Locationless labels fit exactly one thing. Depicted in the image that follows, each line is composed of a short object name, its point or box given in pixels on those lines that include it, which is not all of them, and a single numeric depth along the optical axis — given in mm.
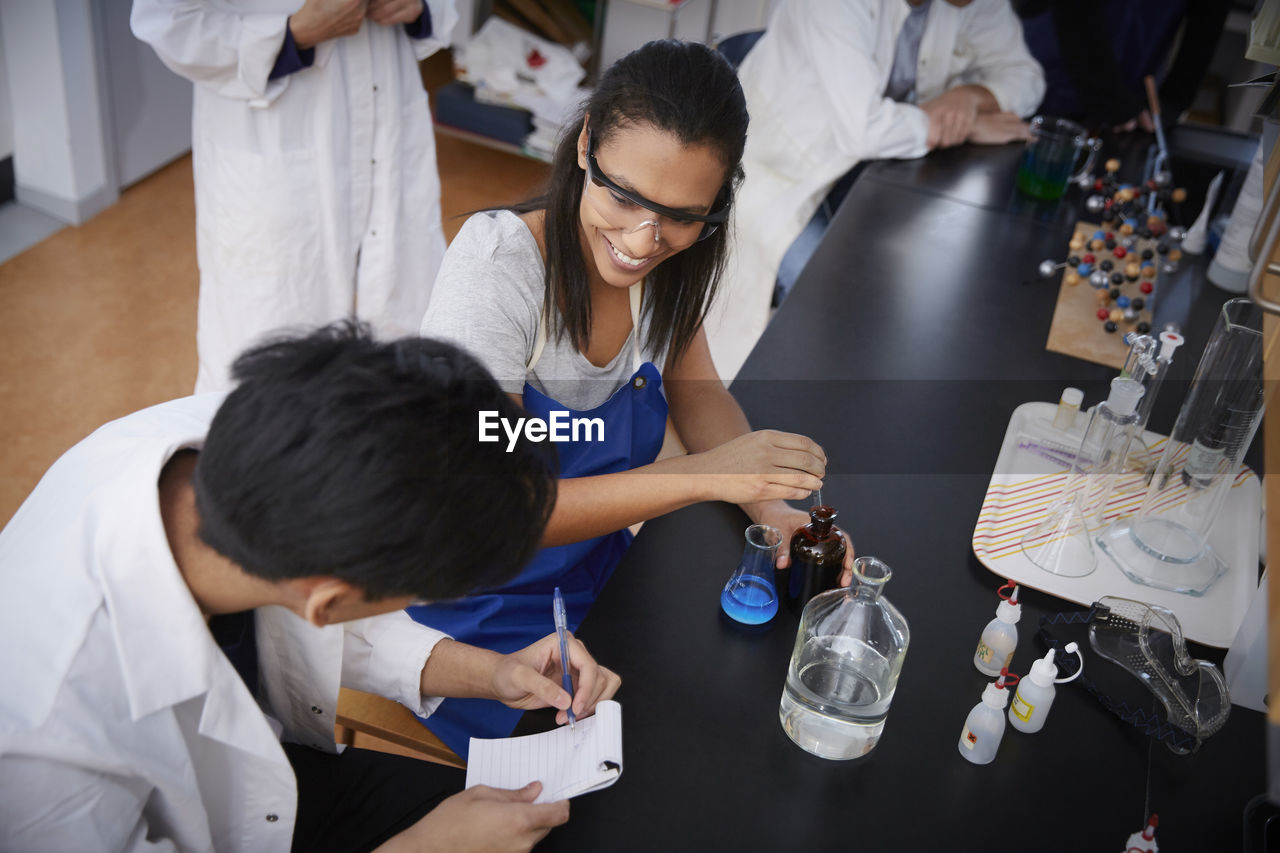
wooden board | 2131
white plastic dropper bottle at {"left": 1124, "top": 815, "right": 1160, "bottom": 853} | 1049
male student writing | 877
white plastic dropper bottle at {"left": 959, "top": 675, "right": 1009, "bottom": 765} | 1162
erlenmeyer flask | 1346
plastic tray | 1457
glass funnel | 1503
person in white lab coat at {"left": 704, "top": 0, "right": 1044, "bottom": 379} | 2924
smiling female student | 1387
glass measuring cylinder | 1508
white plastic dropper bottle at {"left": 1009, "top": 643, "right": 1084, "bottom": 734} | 1194
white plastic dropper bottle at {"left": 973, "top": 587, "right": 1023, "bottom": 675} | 1259
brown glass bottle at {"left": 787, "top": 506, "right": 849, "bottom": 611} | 1327
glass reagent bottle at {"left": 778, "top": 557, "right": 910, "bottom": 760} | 1176
